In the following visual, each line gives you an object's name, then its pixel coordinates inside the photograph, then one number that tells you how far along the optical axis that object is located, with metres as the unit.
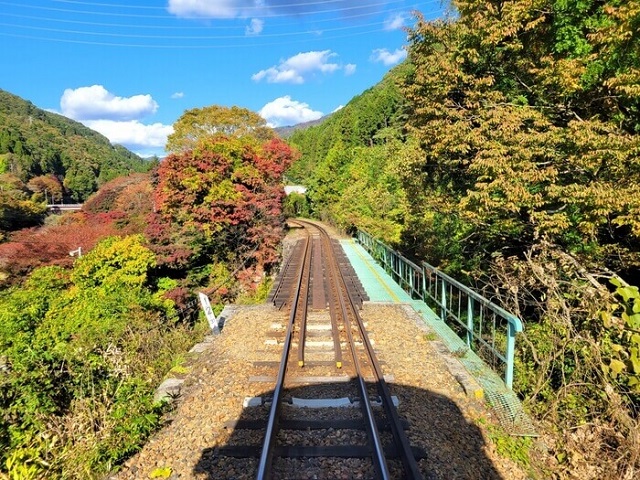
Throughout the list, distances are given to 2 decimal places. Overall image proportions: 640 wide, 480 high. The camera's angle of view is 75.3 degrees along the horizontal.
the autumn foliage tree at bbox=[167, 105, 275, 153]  36.34
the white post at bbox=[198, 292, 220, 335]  8.35
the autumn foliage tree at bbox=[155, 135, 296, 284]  16.97
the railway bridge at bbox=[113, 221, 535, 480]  4.13
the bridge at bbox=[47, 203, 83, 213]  50.69
